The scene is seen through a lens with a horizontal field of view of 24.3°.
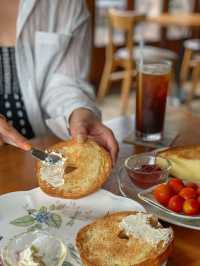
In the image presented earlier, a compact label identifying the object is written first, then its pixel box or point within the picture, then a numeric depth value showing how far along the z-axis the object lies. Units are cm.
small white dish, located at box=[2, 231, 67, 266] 61
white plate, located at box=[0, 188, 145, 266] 73
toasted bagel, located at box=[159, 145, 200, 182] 95
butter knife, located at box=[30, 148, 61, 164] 90
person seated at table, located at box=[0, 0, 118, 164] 132
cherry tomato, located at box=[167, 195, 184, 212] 78
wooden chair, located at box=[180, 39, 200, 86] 423
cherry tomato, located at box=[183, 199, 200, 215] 77
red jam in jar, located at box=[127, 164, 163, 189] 89
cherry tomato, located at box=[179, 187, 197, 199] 80
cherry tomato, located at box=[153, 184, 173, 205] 80
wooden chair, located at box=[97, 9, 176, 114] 371
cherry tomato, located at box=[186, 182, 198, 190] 84
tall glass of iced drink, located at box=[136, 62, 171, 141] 119
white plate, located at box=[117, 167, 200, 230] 76
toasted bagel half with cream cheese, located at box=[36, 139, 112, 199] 86
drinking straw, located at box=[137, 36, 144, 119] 119
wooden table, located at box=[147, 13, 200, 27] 386
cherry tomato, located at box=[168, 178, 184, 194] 83
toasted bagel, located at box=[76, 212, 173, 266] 63
